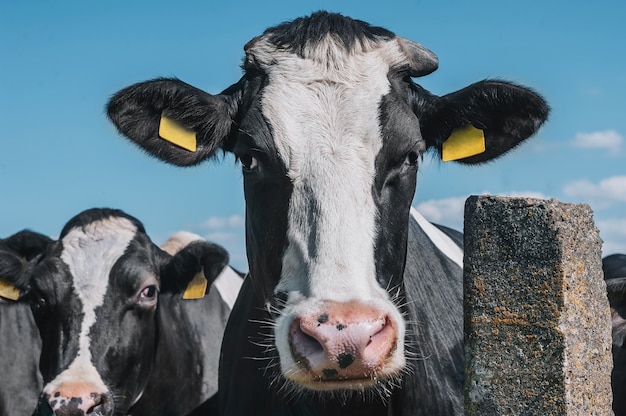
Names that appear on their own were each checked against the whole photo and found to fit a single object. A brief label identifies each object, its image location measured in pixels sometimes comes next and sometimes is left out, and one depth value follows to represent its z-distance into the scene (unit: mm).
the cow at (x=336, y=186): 3412
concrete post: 2871
